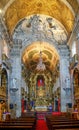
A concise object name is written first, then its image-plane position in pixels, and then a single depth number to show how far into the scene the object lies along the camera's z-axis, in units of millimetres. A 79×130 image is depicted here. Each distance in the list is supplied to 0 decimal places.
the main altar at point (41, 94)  25379
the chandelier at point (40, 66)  15297
